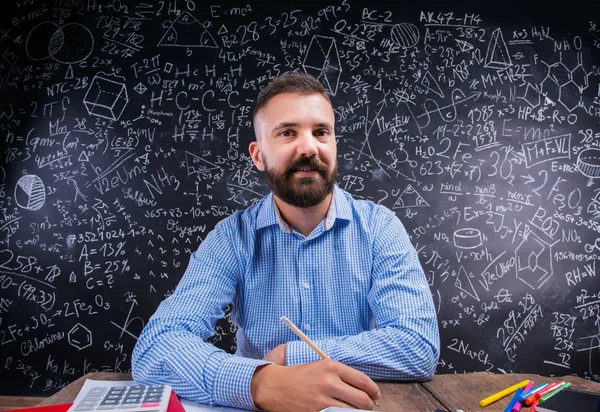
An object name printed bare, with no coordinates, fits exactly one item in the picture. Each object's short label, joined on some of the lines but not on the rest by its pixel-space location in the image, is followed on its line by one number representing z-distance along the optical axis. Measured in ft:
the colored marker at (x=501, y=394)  3.01
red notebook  2.37
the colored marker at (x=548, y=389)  2.94
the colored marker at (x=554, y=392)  2.94
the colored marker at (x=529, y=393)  2.92
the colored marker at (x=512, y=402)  2.81
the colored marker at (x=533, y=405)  2.75
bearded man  3.72
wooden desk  3.00
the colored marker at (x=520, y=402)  2.81
